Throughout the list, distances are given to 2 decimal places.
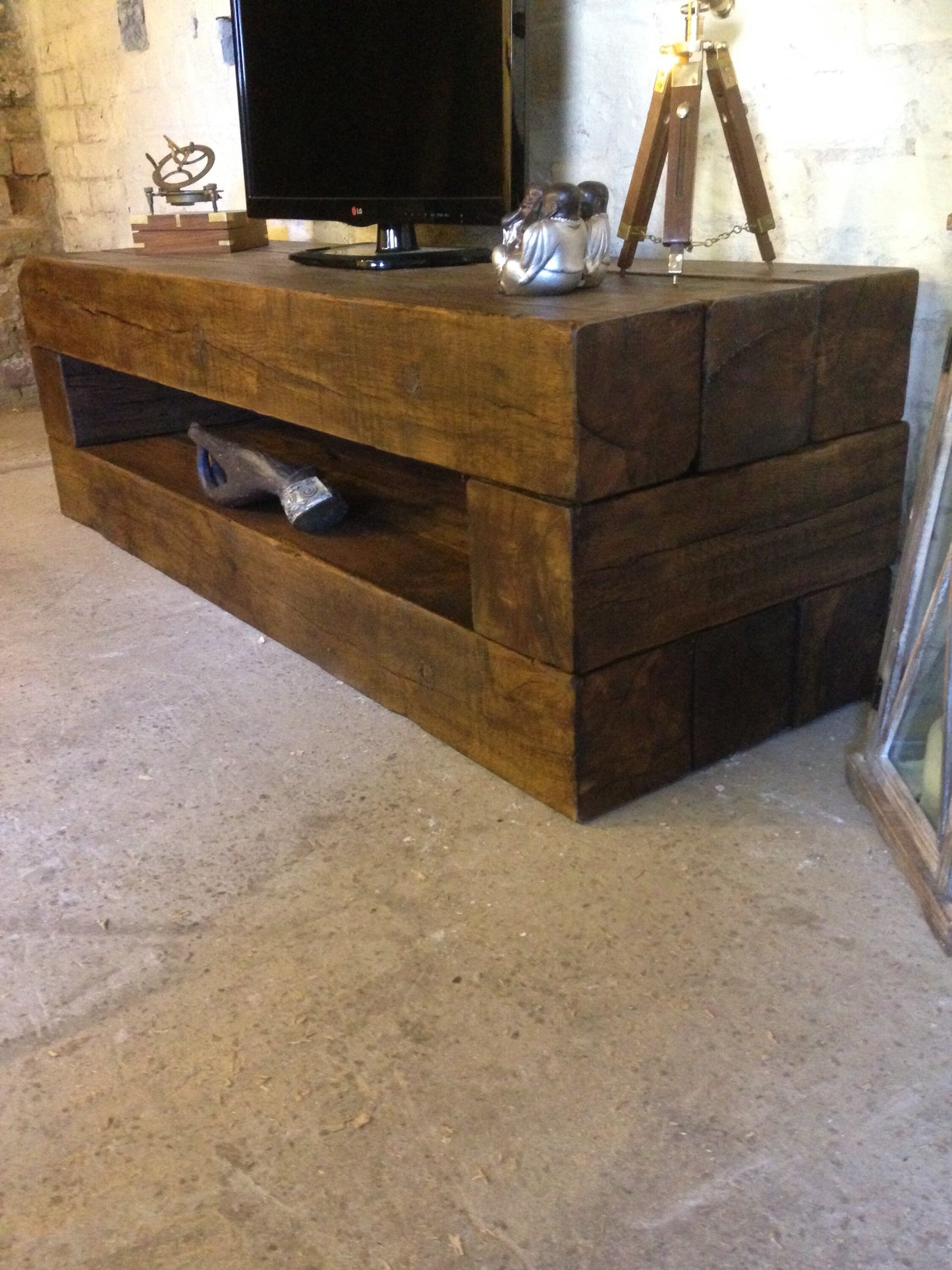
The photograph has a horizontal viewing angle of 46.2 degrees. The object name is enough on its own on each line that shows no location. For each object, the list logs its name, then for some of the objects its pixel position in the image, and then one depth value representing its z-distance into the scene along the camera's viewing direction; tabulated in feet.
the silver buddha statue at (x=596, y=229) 4.56
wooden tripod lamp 4.96
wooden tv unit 4.01
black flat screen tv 5.96
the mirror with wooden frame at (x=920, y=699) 3.91
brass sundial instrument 8.76
